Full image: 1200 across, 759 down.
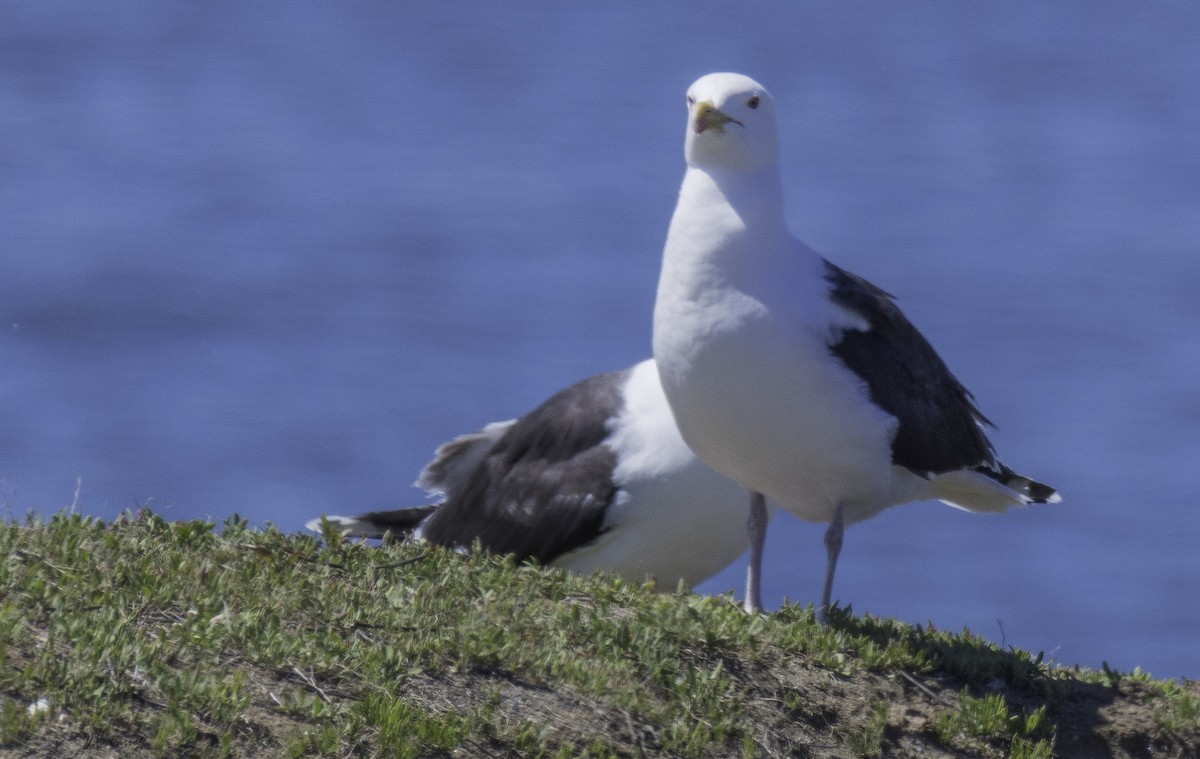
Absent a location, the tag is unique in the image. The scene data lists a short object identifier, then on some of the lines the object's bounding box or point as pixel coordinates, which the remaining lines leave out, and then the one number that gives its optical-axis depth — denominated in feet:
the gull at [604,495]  56.34
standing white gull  42.93
